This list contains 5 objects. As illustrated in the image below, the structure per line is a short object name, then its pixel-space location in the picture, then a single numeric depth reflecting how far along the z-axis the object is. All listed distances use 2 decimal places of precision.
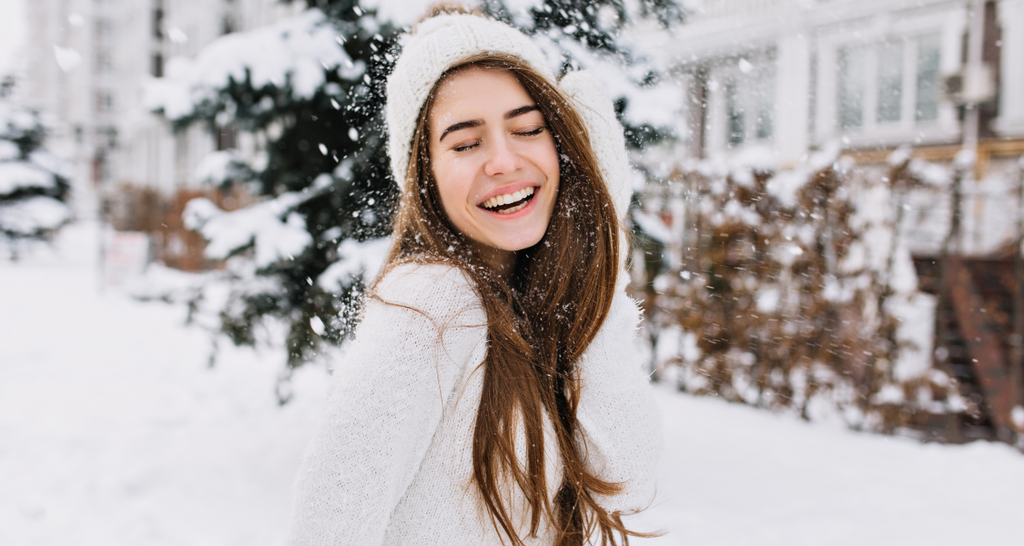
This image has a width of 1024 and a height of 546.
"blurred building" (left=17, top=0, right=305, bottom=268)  15.48
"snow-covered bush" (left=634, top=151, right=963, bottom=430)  4.21
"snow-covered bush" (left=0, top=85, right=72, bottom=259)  15.98
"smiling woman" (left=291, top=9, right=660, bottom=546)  0.93
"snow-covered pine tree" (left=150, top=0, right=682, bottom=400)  2.74
